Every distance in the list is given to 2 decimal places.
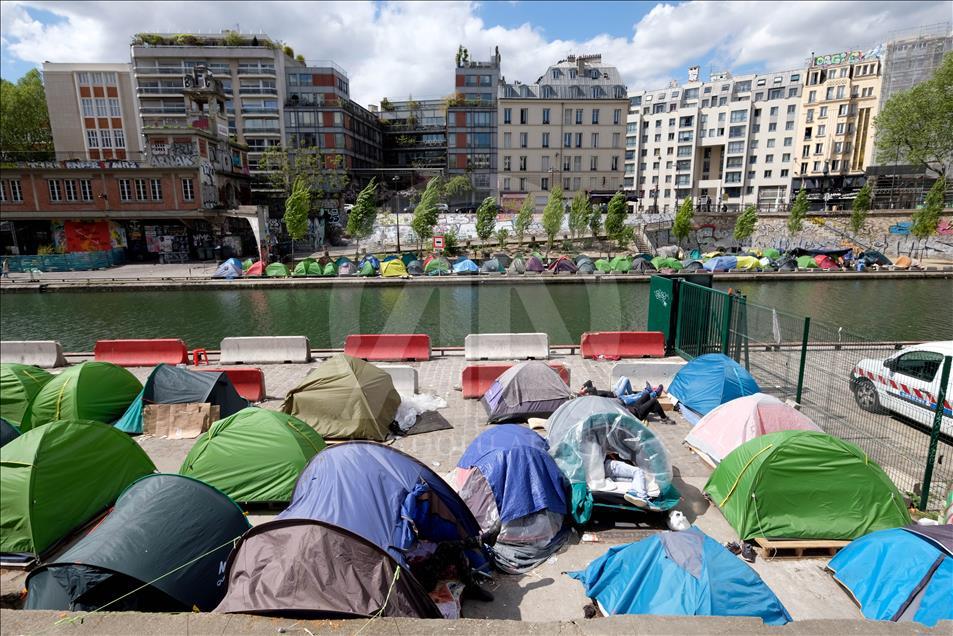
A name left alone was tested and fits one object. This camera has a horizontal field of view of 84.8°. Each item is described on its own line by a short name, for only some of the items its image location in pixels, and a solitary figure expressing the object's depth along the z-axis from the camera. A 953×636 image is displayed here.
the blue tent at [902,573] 4.69
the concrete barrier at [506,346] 15.24
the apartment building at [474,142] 64.62
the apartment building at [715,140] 69.81
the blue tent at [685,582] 4.57
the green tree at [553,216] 42.56
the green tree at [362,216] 40.44
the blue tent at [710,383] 9.94
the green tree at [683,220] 45.16
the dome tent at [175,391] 10.06
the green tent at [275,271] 33.41
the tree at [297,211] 38.62
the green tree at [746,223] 46.19
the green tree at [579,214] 44.14
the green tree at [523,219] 43.38
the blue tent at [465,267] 34.81
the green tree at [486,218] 42.41
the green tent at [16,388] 9.73
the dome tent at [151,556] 4.70
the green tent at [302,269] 33.69
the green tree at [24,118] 56.56
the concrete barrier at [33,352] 15.05
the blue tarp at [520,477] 6.51
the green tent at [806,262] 36.19
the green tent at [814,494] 6.43
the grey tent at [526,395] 10.27
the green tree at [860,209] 44.94
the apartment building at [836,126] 62.12
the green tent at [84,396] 9.46
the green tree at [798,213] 46.06
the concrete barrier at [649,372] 12.48
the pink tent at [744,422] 7.92
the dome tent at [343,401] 9.76
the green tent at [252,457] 7.29
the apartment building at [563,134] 59.03
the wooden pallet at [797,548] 6.29
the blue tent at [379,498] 5.29
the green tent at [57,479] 6.18
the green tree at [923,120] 45.78
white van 8.78
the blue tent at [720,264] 35.59
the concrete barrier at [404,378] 12.27
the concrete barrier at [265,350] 15.13
